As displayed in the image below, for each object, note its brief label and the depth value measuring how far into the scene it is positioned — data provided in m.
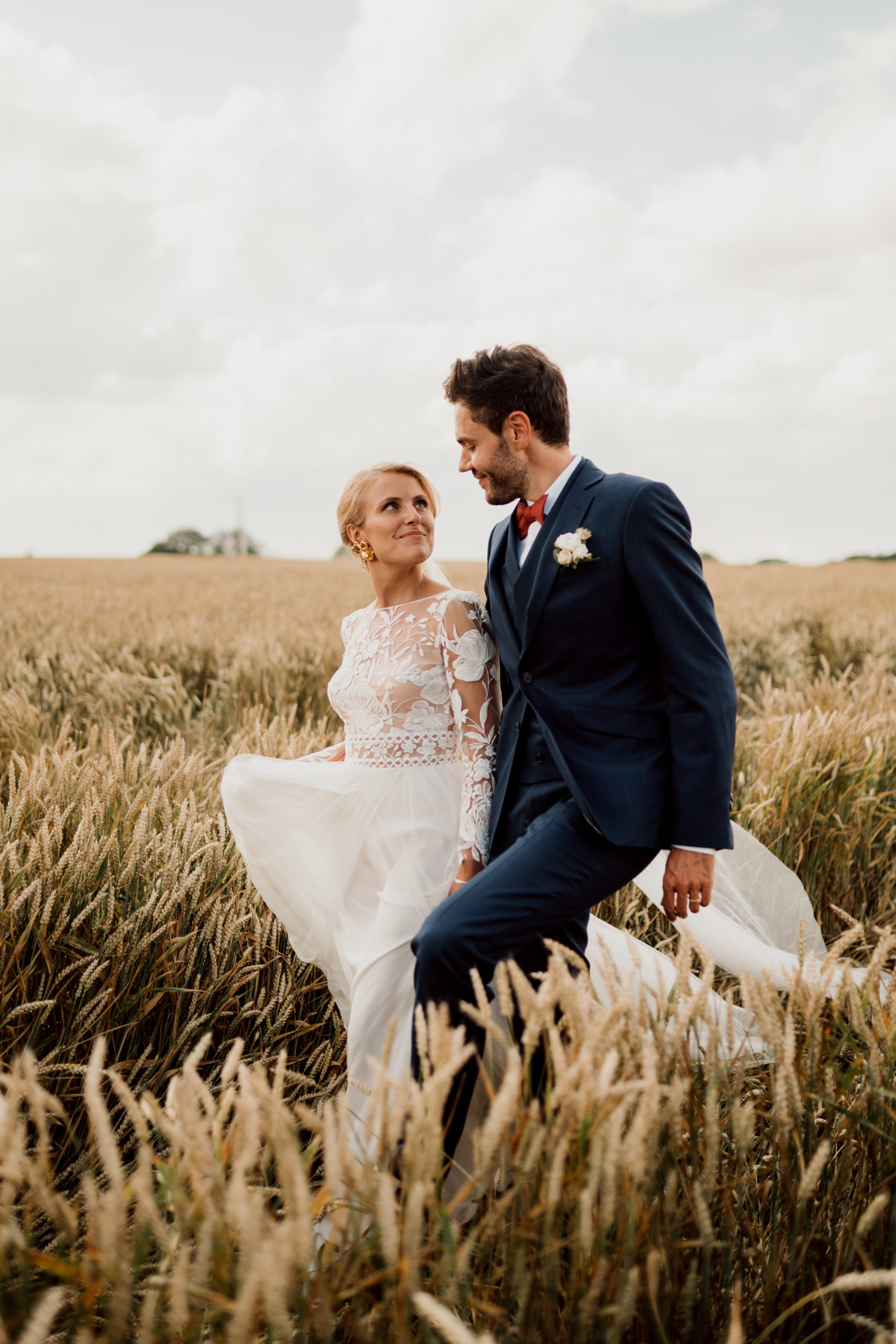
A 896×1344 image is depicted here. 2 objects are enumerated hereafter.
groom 2.02
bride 2.35
